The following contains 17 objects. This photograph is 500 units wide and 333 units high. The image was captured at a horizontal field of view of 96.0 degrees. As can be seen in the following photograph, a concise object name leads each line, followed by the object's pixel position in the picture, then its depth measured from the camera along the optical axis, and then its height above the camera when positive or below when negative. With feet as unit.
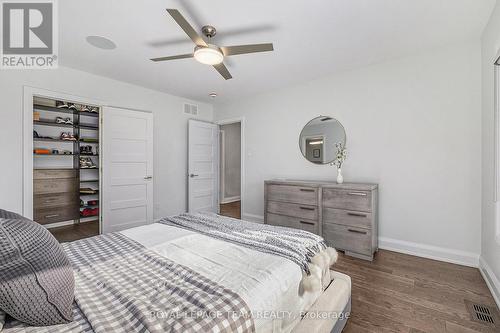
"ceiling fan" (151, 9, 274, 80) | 6.36 +3.42
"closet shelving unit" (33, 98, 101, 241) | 13.64 -0.20
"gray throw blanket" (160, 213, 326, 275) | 4.91 -1.84
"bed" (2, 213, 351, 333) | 3.00 -1.98
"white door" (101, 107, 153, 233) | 11.71 -0.25
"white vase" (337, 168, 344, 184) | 10.52 -0.62
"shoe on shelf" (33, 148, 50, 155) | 13.40 +0.77
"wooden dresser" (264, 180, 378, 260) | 9.16 -2.10
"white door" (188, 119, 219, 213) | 15.31 -0.12
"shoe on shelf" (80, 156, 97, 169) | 15.31 +0.07
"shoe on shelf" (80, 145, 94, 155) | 15.38 +0.98
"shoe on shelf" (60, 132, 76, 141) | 14.52 +1.81
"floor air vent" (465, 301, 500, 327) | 5.63 -3.89
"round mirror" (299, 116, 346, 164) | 11.57 +1.38
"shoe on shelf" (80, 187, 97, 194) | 15.23 -1.80
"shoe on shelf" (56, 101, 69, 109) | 14.15 +3.73
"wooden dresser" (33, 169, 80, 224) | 13.39 -1.96
